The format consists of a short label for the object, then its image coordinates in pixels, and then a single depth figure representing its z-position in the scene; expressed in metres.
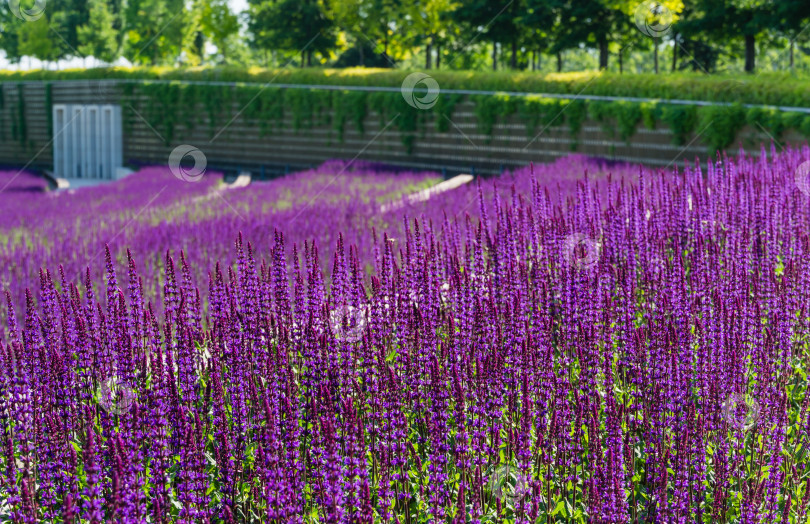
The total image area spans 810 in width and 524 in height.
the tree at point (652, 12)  30.09
